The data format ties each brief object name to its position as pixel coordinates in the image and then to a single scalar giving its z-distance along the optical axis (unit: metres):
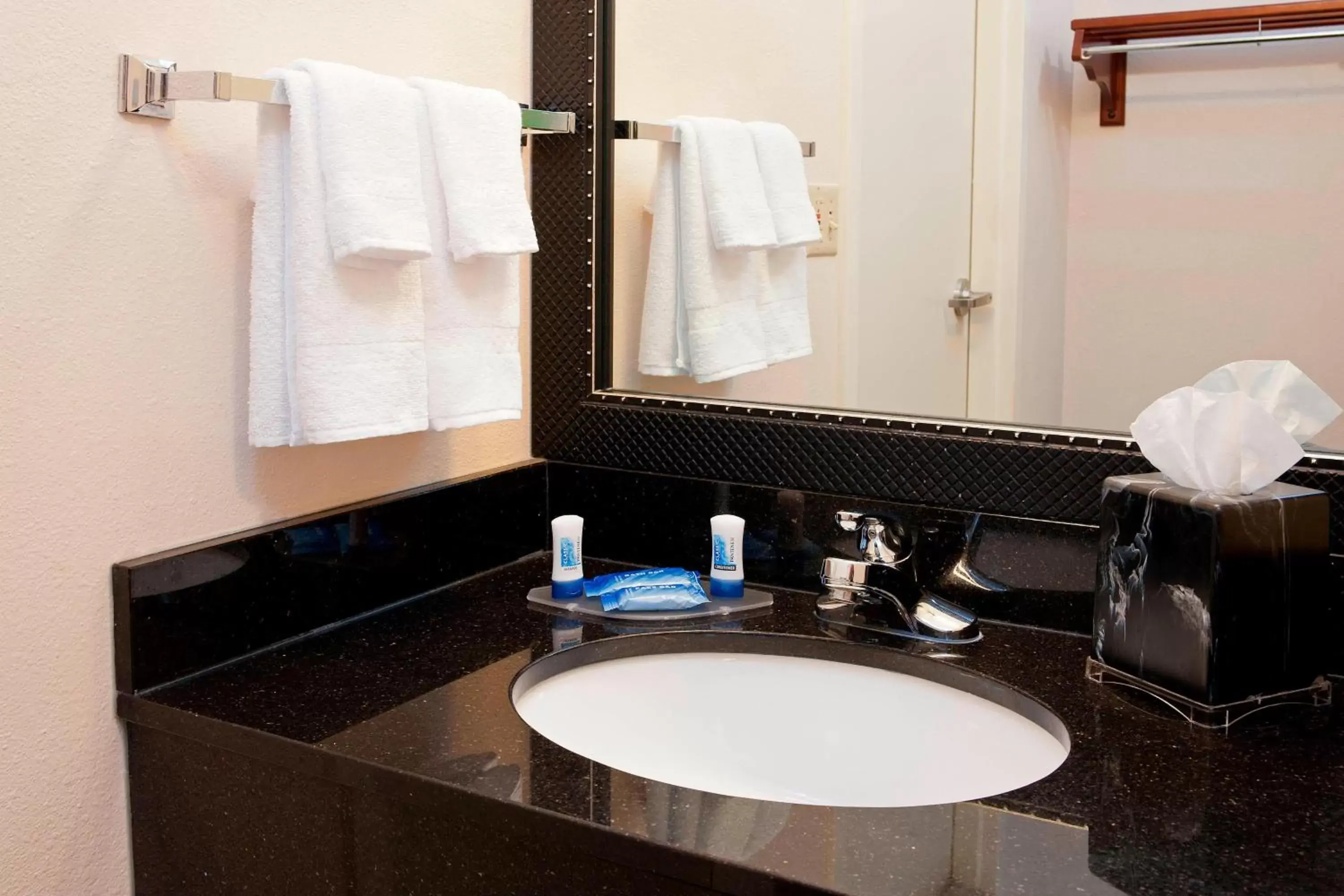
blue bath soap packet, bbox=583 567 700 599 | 1.32
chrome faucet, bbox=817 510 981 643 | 1.22
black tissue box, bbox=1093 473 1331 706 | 0.99
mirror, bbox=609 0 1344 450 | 1.15
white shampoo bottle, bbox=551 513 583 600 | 1.33
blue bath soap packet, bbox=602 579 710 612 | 1.29
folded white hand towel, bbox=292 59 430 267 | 1.08
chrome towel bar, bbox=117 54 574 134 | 1.01
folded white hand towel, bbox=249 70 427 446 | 1.08
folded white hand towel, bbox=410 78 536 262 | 1.19
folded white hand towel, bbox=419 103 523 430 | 1.22
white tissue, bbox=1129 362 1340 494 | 0.99
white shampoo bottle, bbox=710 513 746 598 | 1.34
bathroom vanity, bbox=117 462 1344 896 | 0.82
